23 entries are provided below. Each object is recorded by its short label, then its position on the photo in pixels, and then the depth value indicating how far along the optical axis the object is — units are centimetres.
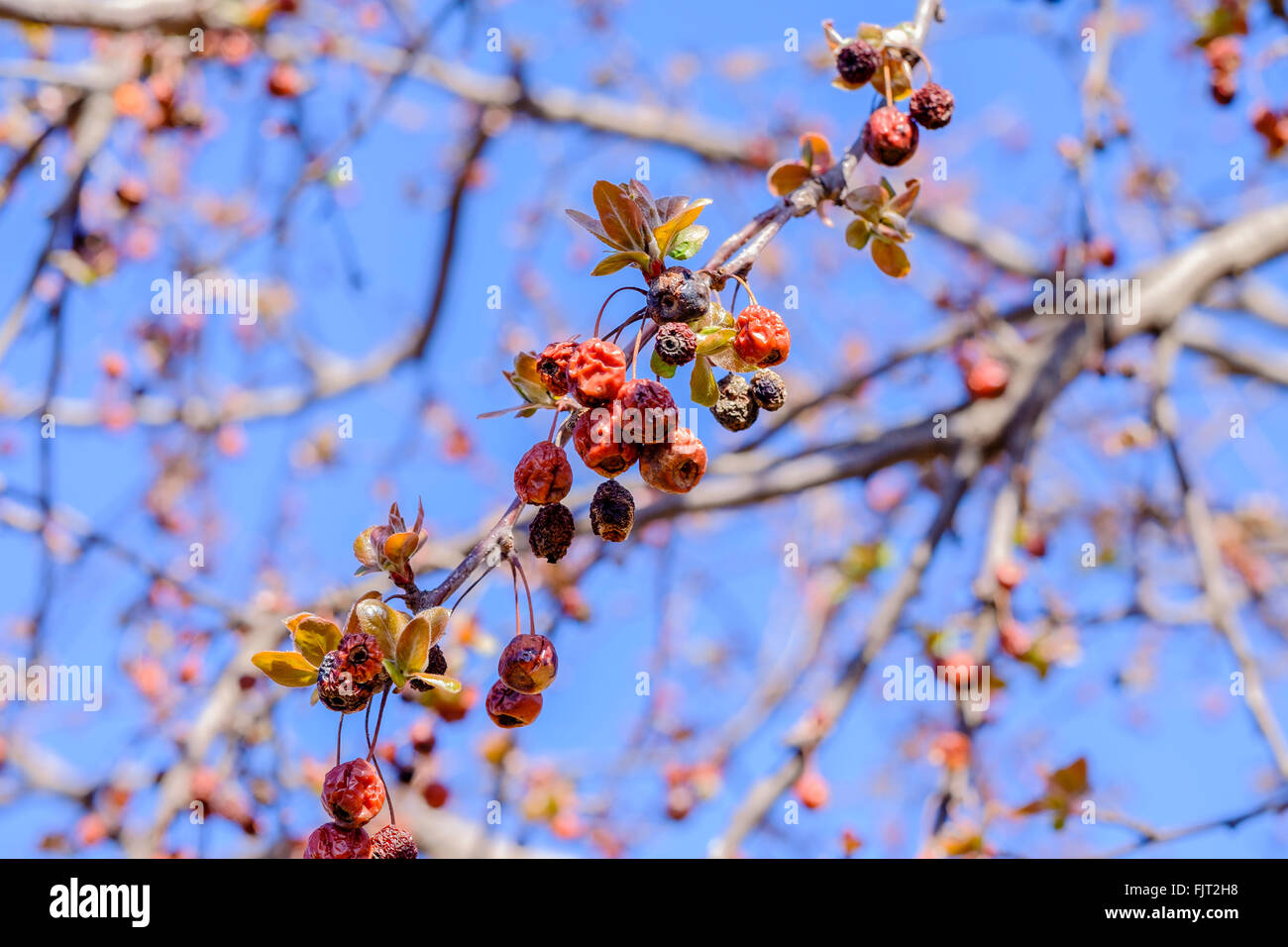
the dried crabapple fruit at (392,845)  39
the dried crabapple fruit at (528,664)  40
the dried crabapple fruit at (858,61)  43
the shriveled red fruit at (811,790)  67
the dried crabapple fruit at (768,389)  41
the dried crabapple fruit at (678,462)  39
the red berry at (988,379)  73
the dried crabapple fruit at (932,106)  43
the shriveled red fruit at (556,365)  40
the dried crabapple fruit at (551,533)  39
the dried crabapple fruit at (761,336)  40
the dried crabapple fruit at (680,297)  39
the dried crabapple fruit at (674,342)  39
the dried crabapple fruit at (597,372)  39
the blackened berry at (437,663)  39
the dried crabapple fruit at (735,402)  41
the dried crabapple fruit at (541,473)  39
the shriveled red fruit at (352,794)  39
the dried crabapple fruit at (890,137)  42
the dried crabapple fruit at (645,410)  38
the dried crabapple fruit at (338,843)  39
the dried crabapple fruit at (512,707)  40
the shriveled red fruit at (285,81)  78
